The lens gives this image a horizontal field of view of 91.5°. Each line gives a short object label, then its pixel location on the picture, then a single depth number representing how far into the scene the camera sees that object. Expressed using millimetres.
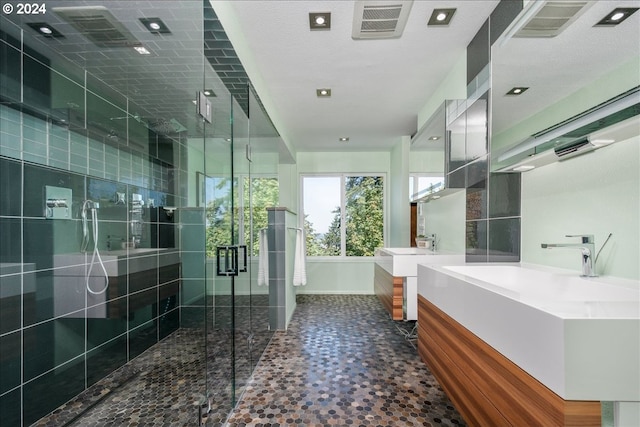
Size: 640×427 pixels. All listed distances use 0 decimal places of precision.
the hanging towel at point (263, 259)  2762
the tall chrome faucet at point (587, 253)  1400
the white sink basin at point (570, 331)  819
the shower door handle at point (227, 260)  1809
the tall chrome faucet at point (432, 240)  3607
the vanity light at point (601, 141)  1250
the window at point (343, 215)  5520
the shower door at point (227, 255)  1800
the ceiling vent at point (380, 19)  1896
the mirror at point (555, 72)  1164
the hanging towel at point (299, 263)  3807
